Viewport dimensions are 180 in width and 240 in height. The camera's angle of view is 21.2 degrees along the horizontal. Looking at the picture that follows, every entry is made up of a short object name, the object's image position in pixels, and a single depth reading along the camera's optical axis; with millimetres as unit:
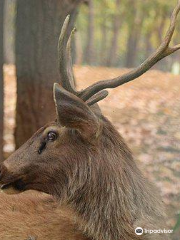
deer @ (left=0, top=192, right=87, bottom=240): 3582
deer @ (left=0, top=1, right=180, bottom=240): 3373
